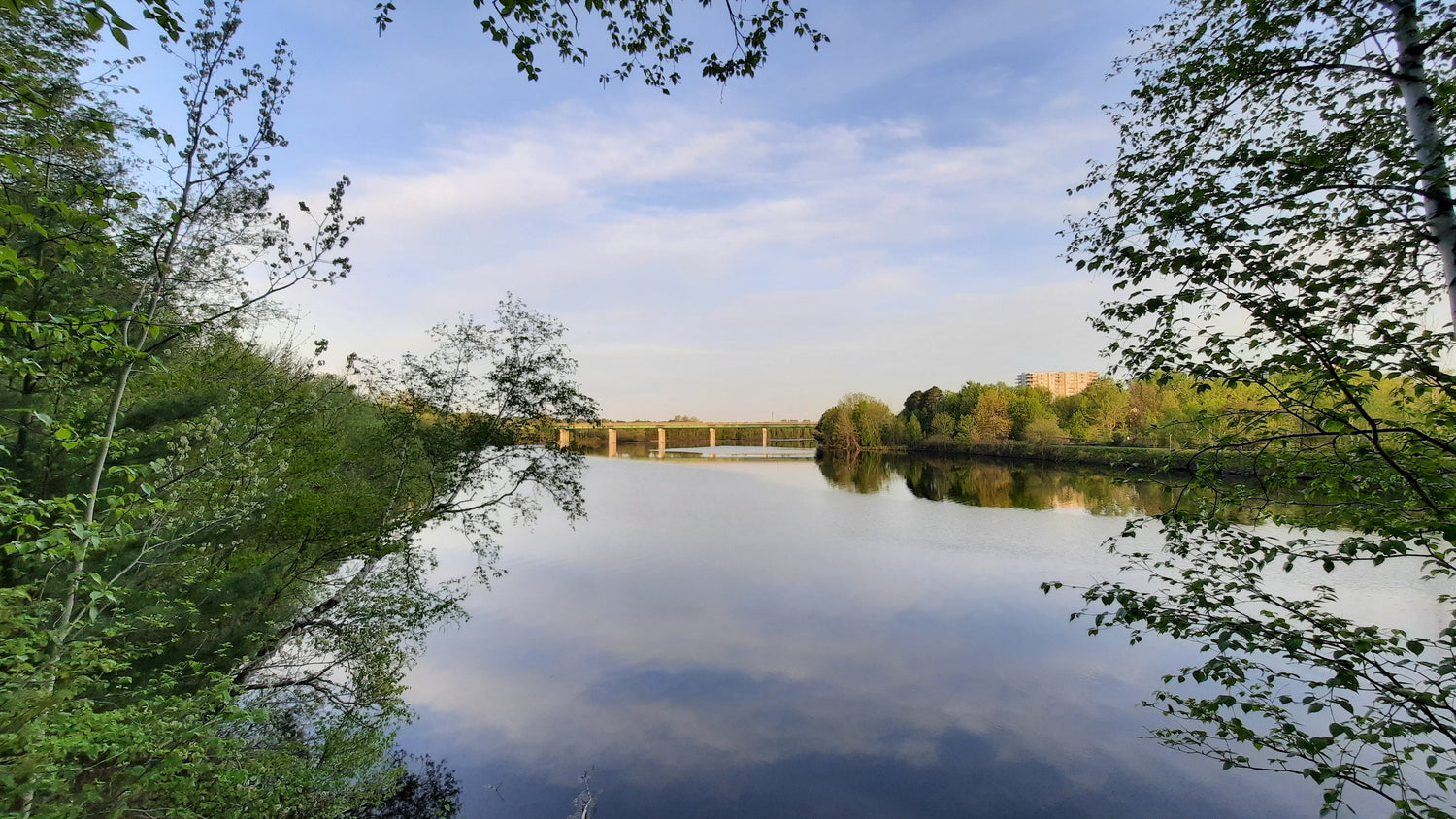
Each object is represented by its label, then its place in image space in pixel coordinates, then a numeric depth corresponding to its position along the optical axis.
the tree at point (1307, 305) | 3.05
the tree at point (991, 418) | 66.00
